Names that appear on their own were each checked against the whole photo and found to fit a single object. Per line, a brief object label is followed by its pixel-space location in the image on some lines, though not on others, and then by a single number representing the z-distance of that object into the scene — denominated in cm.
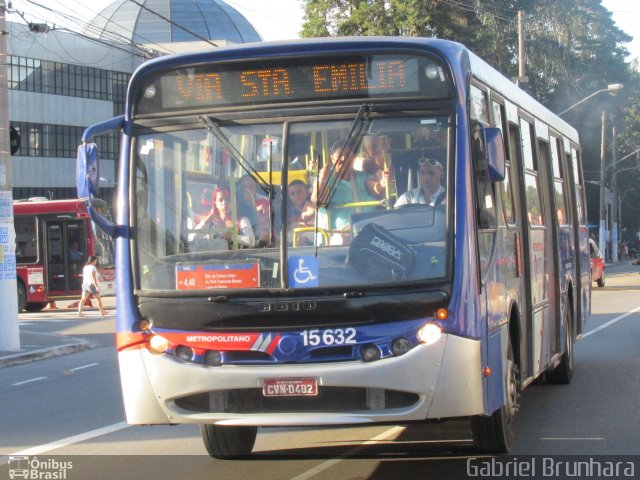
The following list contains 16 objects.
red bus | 3167
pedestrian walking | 2720
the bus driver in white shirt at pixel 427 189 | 702
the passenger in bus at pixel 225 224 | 716
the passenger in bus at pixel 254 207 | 710
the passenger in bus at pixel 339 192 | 702
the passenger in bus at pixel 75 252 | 3184
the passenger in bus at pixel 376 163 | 703
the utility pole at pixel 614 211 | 6956
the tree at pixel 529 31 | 5066
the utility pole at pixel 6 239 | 1816
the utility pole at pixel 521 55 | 3425
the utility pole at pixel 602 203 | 6309
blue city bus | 678
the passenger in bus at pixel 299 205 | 704
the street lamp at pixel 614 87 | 4209
